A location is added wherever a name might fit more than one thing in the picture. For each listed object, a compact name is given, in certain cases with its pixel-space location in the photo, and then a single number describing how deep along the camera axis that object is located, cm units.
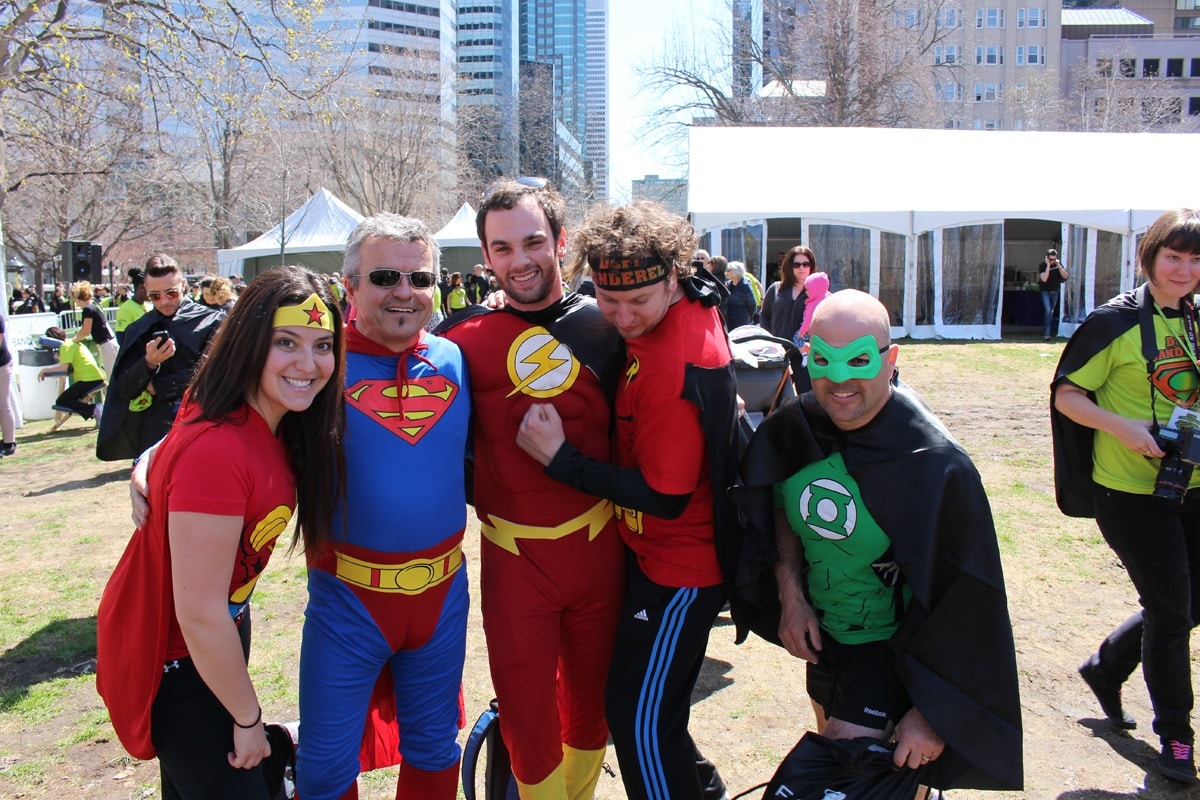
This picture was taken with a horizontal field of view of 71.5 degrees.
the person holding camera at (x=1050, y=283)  1791
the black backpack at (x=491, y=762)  286
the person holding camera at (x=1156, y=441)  306
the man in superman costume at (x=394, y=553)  234
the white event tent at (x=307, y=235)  2522
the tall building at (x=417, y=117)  4122
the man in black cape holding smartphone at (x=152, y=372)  445
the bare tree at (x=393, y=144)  4106
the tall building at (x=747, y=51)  3966
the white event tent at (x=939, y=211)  1800
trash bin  1238
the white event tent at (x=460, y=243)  2705
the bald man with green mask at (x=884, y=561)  216
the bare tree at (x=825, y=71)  3606
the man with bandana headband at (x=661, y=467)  240
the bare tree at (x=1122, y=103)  4753
